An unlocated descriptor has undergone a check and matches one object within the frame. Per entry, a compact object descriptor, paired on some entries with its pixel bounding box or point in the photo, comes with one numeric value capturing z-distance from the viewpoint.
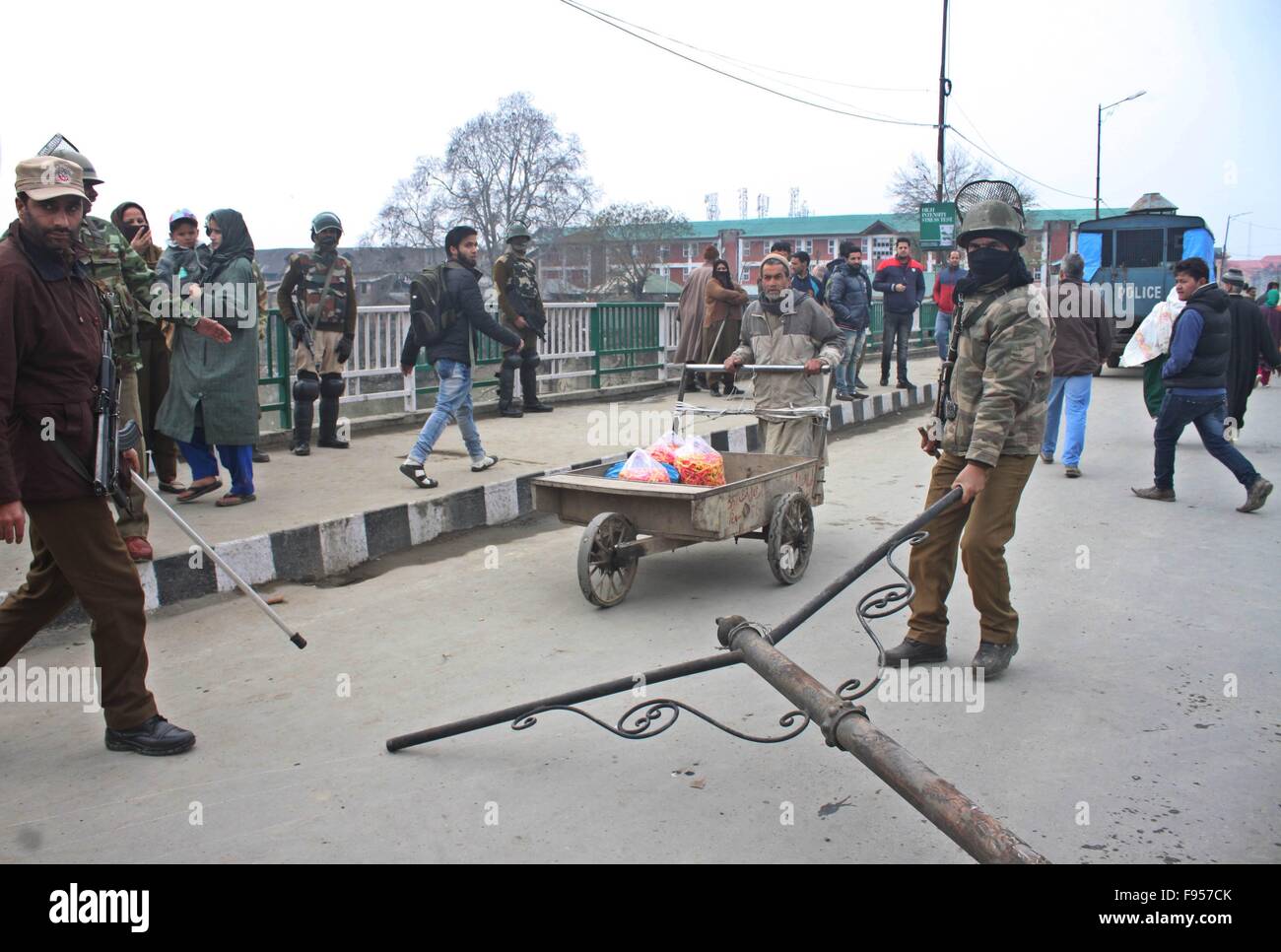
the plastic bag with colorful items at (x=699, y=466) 5.94
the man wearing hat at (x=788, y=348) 6.96
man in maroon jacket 3.57
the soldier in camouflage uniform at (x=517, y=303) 11.44
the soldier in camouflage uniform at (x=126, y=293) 5.47
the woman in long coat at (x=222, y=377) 6.98
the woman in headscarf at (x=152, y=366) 7.03
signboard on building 23.94
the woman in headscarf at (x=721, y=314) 13.34
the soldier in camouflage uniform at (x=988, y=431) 4.40
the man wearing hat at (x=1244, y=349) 9.43
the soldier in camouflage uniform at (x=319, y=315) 9.14
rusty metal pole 2.12
